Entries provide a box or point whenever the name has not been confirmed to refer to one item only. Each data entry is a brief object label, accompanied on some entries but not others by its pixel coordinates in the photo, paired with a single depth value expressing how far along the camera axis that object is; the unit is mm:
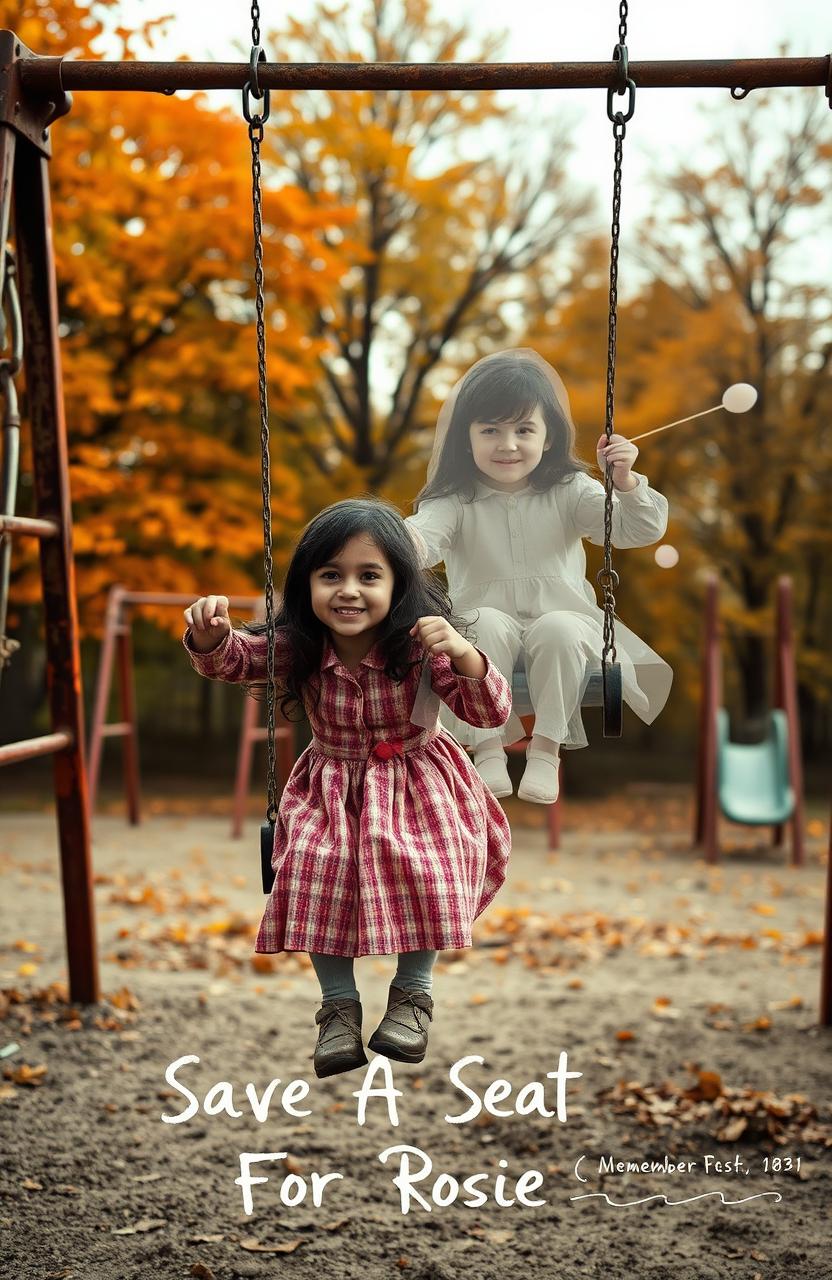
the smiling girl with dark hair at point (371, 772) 2768
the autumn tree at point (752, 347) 12914
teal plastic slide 10375
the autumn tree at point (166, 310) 9711
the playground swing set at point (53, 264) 2984
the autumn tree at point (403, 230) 12555
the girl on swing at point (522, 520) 3045
